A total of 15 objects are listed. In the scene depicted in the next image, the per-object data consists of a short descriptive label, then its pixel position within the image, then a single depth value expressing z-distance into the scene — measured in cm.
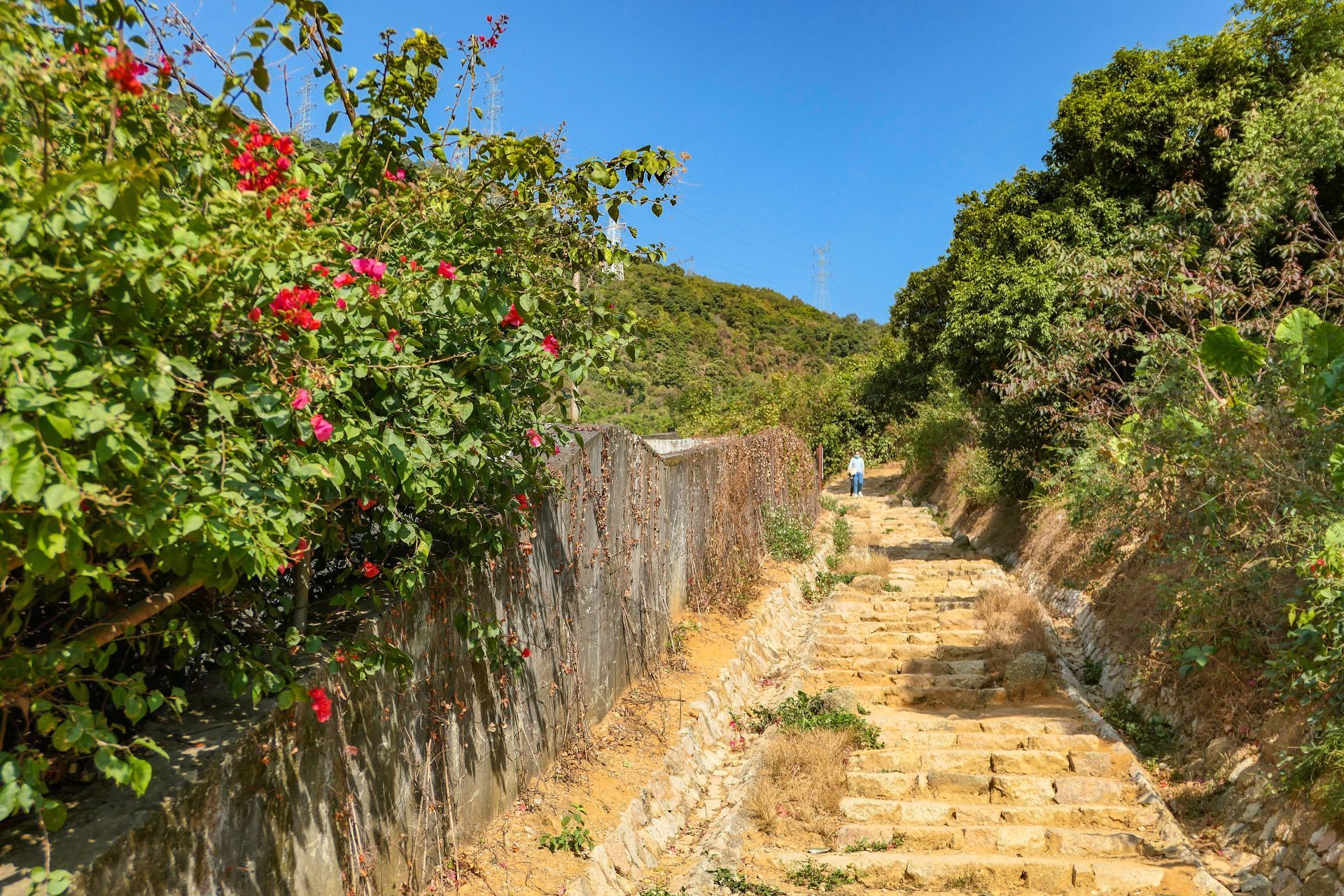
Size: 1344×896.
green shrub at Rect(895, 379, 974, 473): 2597
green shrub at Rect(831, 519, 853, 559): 1725
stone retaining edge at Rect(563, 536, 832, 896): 533
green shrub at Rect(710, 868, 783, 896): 561
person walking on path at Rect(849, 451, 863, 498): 2883
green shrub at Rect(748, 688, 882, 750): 801
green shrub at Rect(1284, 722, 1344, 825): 520
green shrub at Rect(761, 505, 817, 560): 1493
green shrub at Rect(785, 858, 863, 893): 584
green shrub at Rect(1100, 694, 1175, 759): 771
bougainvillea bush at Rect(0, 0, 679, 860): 196
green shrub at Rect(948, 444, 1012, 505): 1783
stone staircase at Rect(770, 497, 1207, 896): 584
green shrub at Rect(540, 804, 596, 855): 509
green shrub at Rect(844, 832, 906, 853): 638
